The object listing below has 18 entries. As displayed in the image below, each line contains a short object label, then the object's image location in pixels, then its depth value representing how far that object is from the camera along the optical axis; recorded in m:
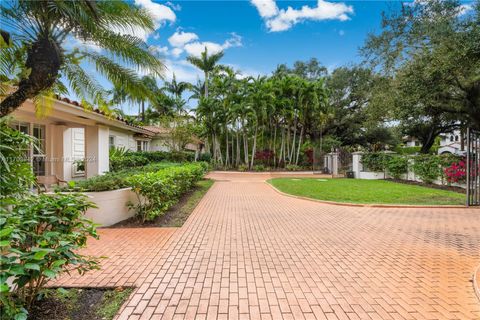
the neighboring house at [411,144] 58.72
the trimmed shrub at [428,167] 14.23
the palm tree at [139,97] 6.16
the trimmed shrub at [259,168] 24.63
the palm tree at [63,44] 4.51
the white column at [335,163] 21.55
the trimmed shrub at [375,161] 18.58
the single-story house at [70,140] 8.80
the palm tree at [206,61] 29.67
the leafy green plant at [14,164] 2.73
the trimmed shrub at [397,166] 17.06
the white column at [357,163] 19.56
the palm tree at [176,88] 36.70
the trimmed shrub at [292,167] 24.70
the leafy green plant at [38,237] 1.97
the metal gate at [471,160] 8.23
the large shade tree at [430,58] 10.16
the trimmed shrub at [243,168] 24.86
